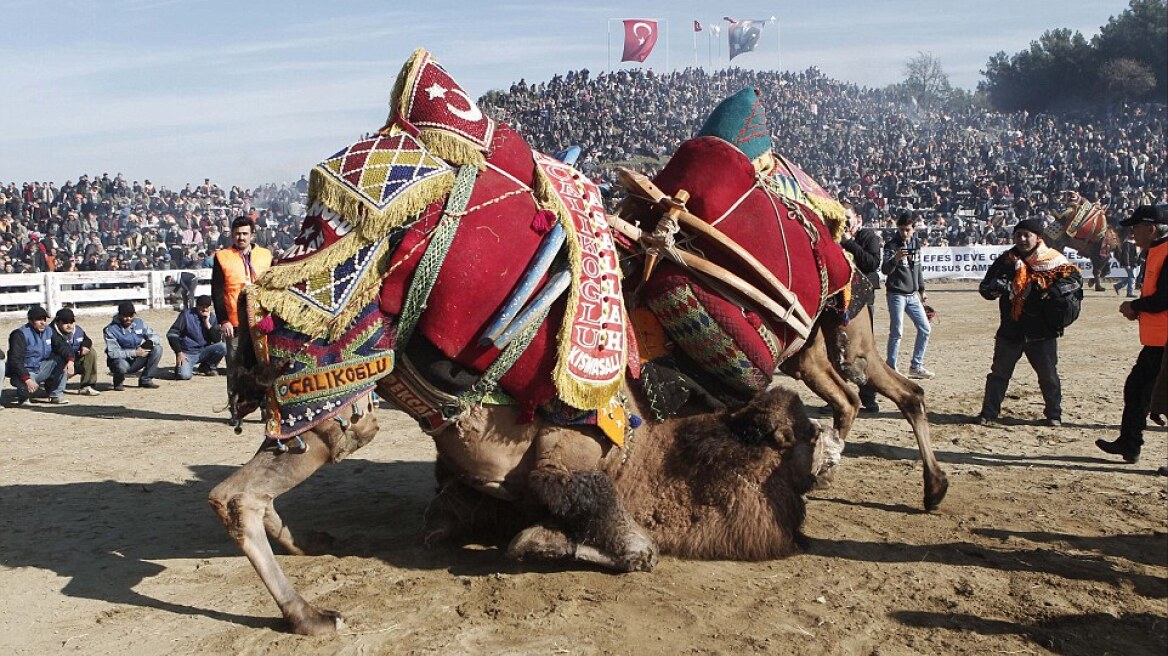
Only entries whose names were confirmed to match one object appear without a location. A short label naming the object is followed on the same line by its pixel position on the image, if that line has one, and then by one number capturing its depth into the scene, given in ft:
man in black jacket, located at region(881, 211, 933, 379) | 32.96
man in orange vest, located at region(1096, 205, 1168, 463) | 21.11
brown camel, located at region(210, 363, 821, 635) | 12.51
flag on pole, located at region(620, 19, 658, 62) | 143.95
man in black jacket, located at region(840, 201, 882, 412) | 25.07
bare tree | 248.73
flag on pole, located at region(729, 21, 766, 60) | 148.77
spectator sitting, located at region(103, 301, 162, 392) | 36.19
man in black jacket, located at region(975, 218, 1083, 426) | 26.08
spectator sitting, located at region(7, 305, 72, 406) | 32.45
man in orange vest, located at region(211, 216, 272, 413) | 26.96
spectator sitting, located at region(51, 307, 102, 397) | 34.40
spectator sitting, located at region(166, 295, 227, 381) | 38.32
